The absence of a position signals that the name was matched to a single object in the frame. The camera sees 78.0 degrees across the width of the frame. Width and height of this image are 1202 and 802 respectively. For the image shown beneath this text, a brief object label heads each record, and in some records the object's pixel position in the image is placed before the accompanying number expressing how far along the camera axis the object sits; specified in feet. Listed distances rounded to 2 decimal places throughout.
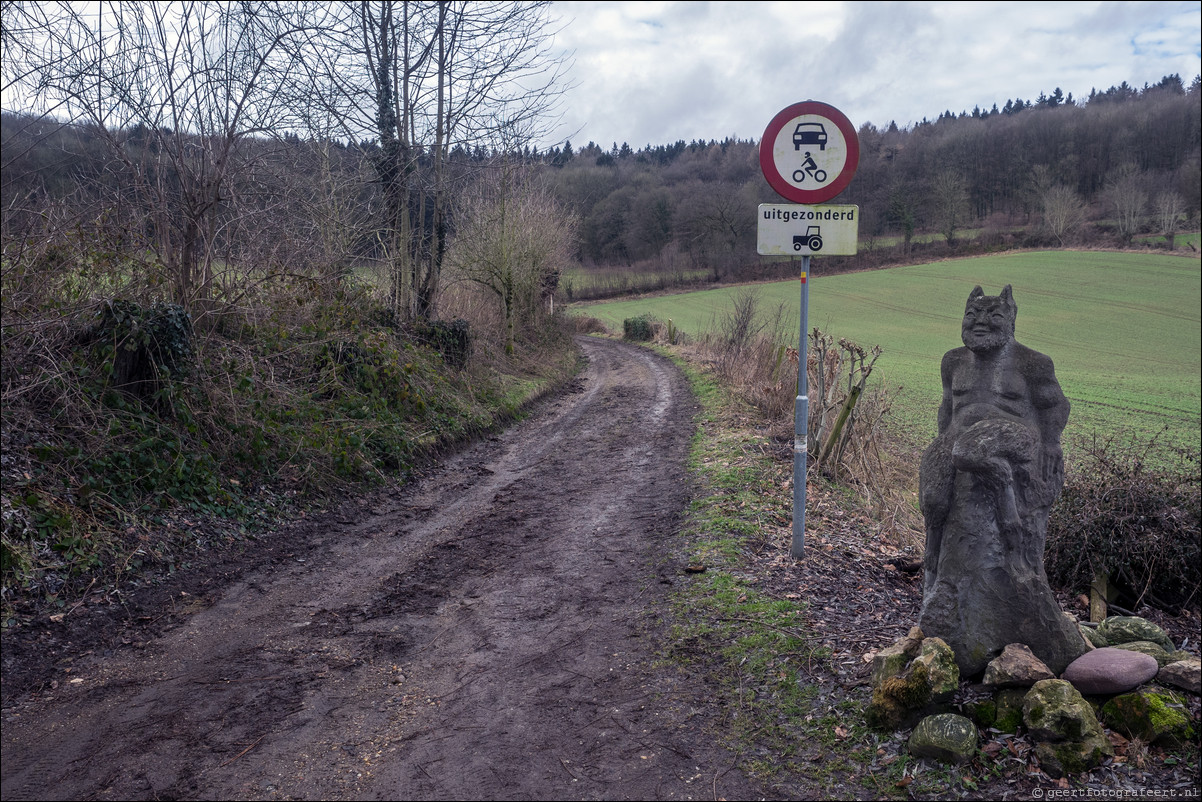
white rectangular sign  19.12
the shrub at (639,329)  125.49
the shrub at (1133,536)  20.12
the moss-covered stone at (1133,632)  14.01
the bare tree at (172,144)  28.48
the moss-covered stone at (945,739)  11.09
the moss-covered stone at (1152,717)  10.85
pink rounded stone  11.60
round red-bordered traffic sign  19.04
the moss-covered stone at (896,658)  12.65
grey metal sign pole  19.99
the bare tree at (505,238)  70.13
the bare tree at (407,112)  47.09
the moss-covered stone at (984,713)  11.80
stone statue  12.75
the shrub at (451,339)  48.32
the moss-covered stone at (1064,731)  10.62
